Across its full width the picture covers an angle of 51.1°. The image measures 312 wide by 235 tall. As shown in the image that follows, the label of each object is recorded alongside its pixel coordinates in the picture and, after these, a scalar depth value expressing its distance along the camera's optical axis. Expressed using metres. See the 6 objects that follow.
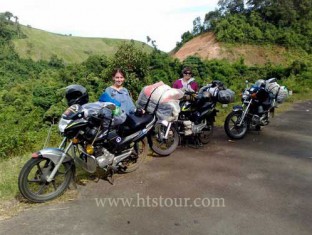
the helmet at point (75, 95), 4.45
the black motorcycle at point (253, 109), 7.28
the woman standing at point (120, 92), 5.35
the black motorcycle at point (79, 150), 4.16
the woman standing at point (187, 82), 7.06
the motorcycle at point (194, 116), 6.44
